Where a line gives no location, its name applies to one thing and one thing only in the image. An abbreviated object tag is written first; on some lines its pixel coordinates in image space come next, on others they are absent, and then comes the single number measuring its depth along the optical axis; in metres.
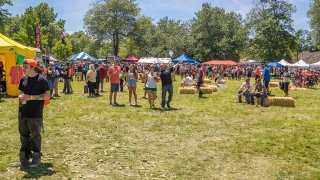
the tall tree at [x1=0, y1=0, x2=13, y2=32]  39.14
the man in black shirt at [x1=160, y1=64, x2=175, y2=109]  13.15
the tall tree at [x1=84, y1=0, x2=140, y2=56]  68.88
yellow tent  15.48
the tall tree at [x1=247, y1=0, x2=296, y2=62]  56.41
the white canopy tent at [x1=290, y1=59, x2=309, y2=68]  43.67
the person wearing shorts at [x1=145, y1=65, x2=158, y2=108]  13.24
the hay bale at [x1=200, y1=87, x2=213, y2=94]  19.95
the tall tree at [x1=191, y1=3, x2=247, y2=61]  59.59
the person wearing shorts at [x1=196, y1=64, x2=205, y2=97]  18.77
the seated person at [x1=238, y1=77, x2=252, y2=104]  15.90
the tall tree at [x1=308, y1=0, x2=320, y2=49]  56.19
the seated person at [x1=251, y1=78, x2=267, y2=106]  15.18
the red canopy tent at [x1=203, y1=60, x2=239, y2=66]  45.78
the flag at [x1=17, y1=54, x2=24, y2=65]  16.25
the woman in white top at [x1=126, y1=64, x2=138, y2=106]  13.58
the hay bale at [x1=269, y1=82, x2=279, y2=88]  26.03
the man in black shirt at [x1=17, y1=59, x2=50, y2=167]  5.91
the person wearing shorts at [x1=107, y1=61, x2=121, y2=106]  13.87
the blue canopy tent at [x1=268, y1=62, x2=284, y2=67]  45.67
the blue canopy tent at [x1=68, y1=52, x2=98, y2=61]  39.69
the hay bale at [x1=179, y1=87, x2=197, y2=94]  19.66
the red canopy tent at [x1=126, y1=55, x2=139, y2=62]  58.52
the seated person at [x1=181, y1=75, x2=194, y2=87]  21.51
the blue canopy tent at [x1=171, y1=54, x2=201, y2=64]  44.50
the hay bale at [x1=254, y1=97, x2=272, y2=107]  15.10
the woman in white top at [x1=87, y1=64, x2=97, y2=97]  16.88
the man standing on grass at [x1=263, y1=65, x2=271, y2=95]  18.22
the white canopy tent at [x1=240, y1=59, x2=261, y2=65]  66.58
